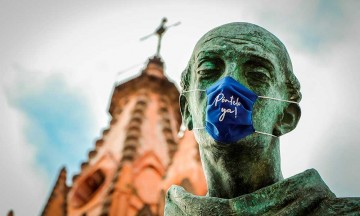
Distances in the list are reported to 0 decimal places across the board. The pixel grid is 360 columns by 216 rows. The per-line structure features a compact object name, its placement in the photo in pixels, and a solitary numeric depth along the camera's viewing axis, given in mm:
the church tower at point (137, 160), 20594
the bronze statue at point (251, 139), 2869
